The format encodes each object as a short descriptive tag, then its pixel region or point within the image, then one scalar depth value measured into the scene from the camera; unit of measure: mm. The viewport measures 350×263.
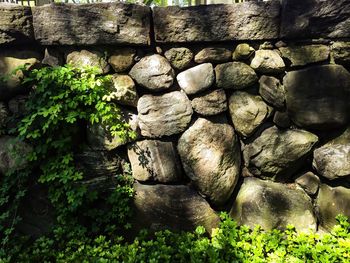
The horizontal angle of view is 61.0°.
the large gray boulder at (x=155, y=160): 2430
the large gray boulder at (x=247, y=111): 2404
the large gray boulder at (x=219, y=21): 2260
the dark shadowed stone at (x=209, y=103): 2396
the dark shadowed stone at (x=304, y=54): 2314
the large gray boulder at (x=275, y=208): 2361
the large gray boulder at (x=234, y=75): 2369
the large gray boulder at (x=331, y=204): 2322
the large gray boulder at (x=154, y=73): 2350
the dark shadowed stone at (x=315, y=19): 2205
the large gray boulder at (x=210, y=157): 2395
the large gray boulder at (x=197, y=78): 2367
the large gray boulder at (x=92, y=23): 2258
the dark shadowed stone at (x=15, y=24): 2225
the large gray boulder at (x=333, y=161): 2299
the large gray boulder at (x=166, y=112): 2396
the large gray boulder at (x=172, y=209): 2424
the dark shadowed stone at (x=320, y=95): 2297
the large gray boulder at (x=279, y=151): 2393
